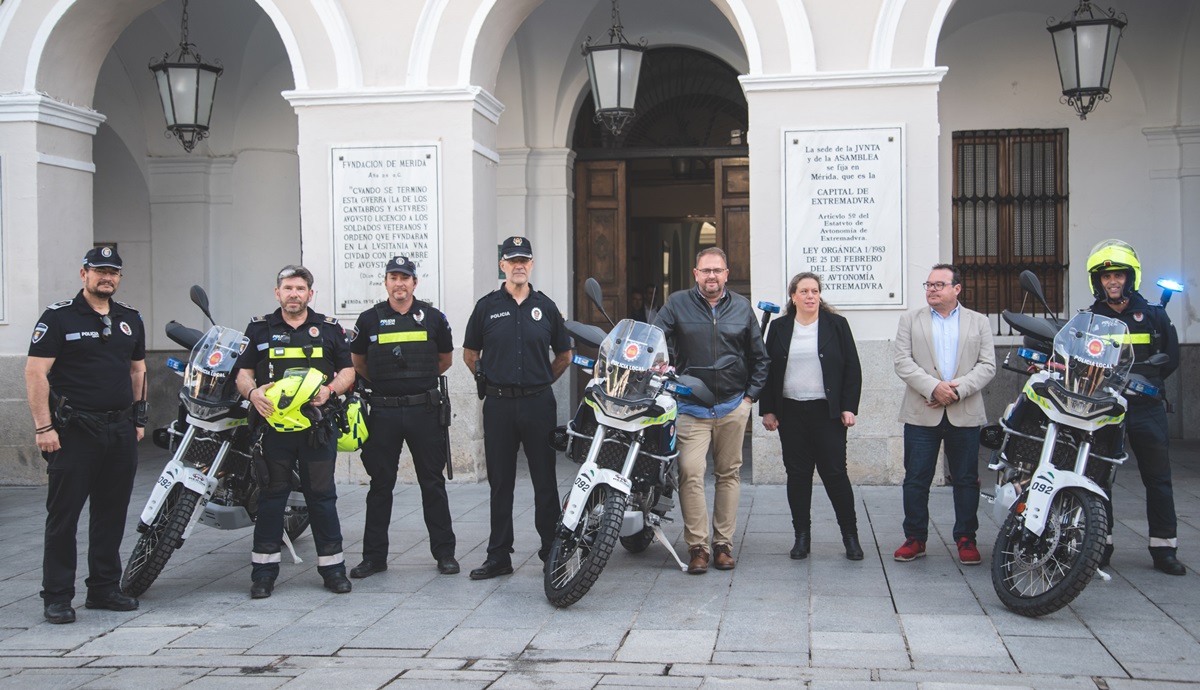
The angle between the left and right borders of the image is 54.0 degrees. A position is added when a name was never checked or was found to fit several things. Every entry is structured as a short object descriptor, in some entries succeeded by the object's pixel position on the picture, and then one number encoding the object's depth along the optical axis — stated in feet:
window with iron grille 37.55
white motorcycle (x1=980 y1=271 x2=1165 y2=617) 17.16
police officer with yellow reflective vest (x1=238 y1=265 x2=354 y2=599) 19.71
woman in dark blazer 21.42
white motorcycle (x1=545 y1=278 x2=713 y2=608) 18.43
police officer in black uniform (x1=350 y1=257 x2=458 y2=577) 20.94
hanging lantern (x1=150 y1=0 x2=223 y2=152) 33.81
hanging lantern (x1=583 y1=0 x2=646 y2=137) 32.01
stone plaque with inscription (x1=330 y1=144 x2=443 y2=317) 31.07
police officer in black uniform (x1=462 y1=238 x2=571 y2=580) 20.70
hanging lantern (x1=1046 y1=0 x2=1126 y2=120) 30.89
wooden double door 39.24
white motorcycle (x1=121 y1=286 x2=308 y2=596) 19.43
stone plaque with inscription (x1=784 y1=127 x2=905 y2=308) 29.45
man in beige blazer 21.20
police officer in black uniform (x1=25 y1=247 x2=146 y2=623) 18.44
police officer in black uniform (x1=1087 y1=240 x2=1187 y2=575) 20.21
